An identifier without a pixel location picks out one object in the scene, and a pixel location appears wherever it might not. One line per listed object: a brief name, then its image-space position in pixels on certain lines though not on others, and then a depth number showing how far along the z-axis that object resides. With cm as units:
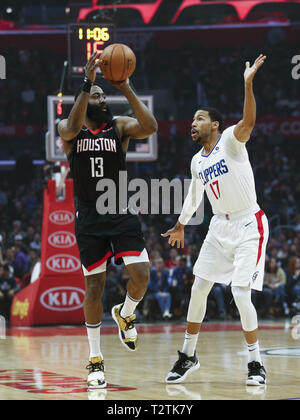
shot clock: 1252
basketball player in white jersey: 612
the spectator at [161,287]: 1538
